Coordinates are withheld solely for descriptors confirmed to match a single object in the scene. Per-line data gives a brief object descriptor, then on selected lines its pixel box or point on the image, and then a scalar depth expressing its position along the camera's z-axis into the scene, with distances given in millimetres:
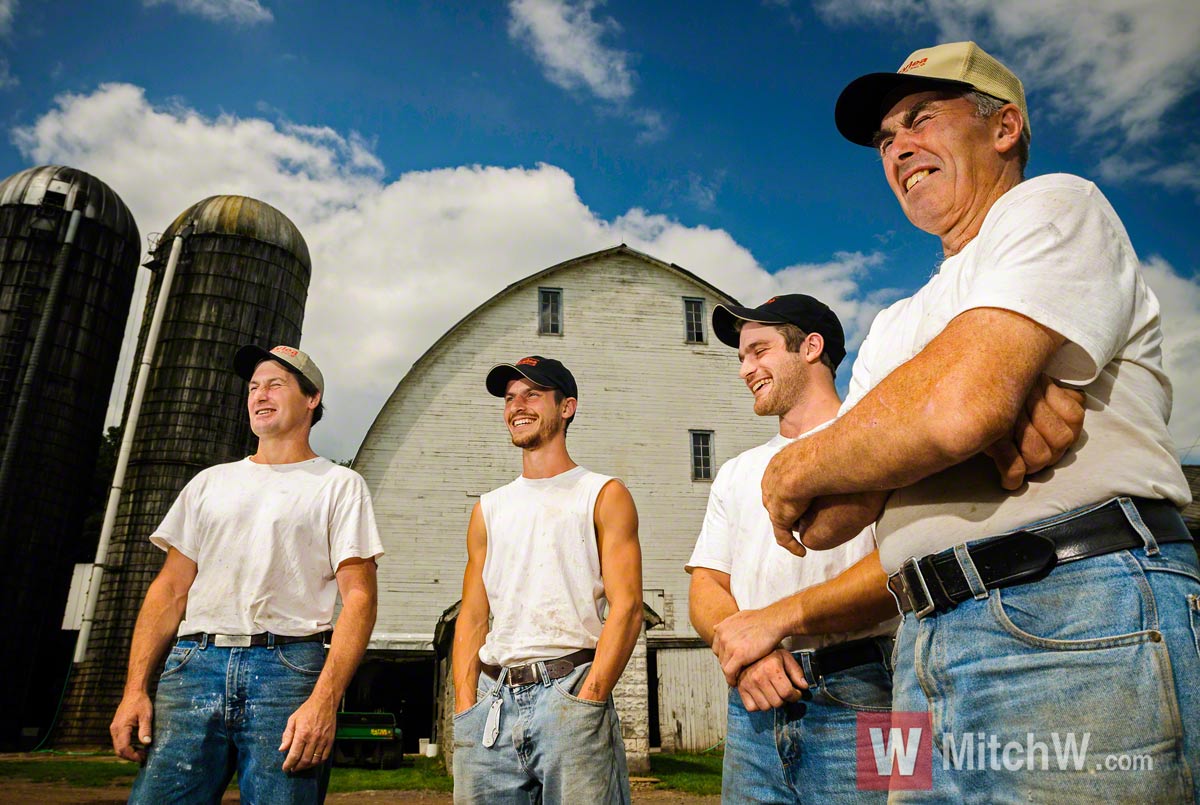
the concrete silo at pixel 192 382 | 18672
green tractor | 16078
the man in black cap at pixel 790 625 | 2514
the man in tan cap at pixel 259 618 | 3182
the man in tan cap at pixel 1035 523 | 1342
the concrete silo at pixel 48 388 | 18938
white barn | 20750
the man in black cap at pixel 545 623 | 3143
